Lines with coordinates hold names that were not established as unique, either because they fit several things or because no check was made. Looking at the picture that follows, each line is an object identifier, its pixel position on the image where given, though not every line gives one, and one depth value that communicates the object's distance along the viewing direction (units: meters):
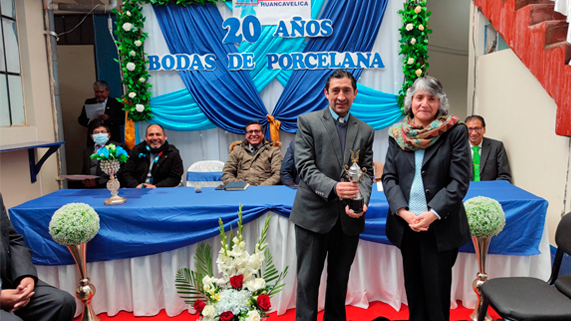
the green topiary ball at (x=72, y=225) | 2.29
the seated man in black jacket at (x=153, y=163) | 3.74
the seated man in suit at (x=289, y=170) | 3.49
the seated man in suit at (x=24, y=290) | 1.86
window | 3.46
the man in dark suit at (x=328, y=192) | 1.93
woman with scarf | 1.75
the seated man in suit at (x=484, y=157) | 3.64
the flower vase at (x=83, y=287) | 2.42
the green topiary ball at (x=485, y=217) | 2.22
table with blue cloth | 2.47
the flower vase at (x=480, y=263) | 2.33
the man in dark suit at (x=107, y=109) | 4.57
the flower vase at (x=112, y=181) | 2.62
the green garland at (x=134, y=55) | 4.34
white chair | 4.12
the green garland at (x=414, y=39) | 4.26
